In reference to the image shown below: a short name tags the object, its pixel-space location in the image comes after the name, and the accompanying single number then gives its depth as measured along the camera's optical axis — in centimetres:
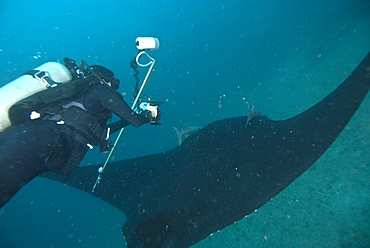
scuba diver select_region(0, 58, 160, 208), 237
